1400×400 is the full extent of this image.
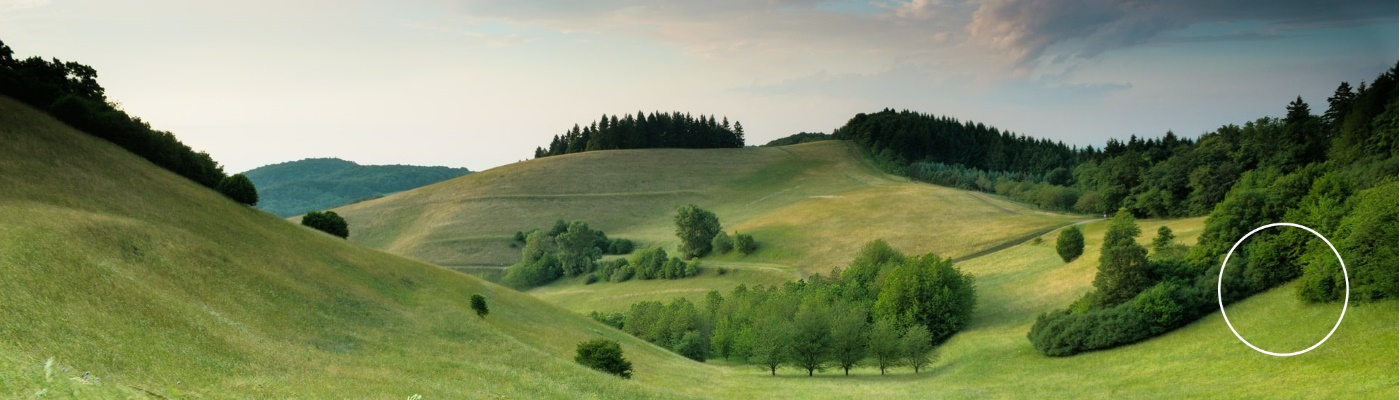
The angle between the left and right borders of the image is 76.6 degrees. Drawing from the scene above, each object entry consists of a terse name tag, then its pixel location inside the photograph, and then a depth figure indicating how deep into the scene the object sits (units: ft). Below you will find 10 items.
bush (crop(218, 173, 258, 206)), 163.63
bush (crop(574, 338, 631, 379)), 142.10
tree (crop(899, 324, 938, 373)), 212.43
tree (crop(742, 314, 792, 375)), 203.21
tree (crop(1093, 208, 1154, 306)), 213.46
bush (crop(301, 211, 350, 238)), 201.26
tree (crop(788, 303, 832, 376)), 201.57
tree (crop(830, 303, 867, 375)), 206.49
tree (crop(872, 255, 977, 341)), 262.47
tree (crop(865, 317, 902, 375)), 210.18
